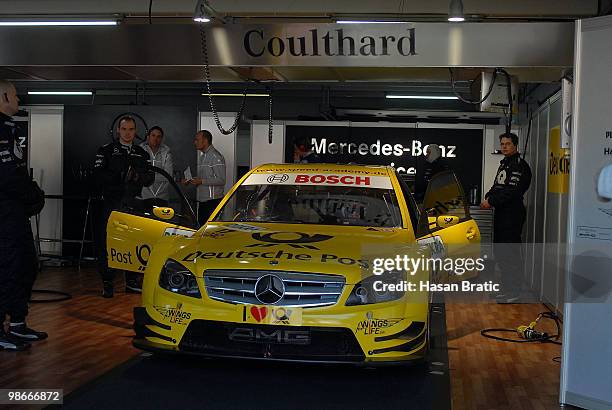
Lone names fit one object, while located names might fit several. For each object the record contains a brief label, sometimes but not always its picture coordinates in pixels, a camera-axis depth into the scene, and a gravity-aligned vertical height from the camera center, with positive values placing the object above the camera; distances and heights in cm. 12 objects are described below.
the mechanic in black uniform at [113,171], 879 +4
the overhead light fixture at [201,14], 707 +136
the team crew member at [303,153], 1046 +33
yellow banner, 815 +19
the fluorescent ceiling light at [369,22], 698 +130
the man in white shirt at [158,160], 1023 +19
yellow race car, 481 -68
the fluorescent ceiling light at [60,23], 737 +131
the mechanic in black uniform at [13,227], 586 -37
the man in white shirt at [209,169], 1040 +10
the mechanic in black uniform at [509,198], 922 -16
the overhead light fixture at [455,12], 677 +136
